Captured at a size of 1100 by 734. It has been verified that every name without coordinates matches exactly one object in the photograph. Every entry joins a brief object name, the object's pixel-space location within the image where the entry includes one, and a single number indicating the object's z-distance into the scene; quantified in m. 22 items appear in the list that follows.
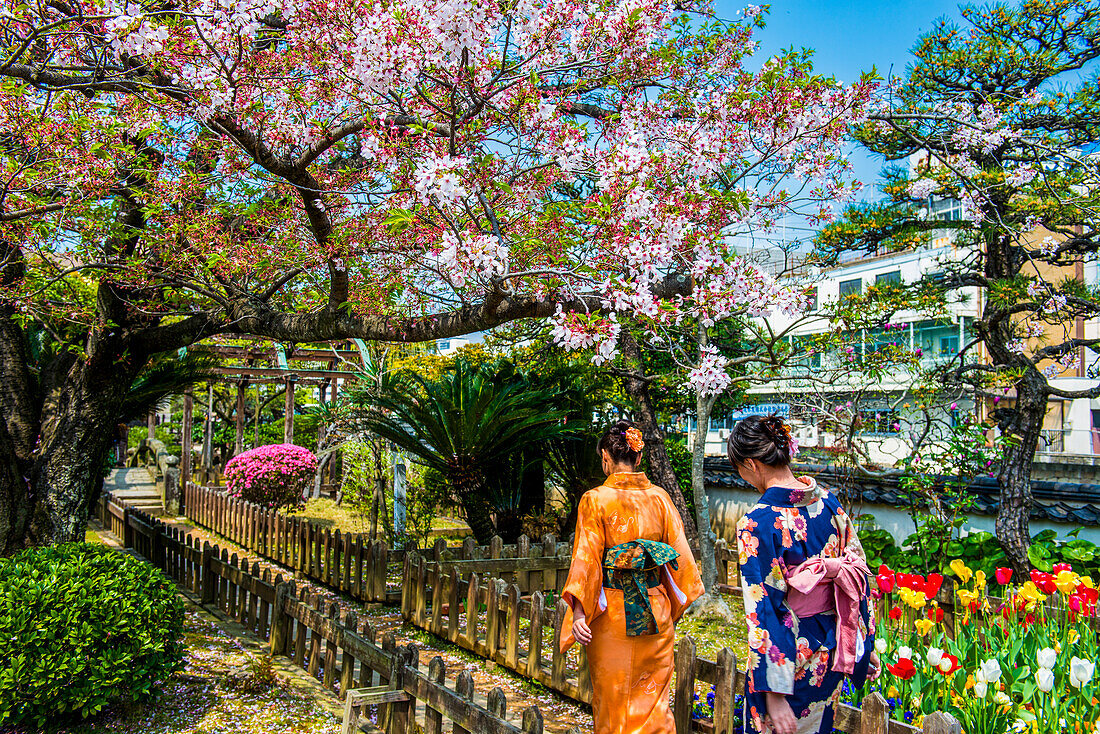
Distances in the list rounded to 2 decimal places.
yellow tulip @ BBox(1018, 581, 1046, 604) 3.47
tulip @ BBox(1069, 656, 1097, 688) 2.63
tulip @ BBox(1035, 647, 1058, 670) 2.64
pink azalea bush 12.16
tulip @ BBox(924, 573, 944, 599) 3.56
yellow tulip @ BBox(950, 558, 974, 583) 3.68
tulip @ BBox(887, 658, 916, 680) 2.77
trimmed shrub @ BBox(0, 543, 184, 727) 3.54
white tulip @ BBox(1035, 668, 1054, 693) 2.60
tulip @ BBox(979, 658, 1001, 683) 2.64
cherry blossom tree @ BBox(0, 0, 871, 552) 3.92
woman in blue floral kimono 2.71
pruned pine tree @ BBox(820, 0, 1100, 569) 6.22
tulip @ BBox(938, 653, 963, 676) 2.84
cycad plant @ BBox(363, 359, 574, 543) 8.18
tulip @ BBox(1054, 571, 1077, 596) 3.45
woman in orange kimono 3.25
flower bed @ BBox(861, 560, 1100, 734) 2.72
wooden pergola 13.01
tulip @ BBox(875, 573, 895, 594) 3.75
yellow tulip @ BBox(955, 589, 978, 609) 3.50
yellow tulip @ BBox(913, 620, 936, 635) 3.26
